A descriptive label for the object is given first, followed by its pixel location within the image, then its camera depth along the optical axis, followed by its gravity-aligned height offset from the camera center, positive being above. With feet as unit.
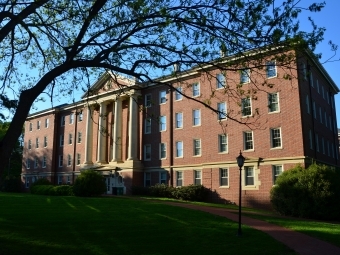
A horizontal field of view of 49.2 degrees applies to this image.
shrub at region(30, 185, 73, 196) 123.54 -1.79
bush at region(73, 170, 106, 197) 109.09 +0.21
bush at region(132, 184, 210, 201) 109.40 -2.20
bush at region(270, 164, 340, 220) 75.25 -1.86
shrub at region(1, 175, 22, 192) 184.35 -0.05
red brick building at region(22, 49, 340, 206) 98.73 +14.00
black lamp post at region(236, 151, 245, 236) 48.96 +3.19
